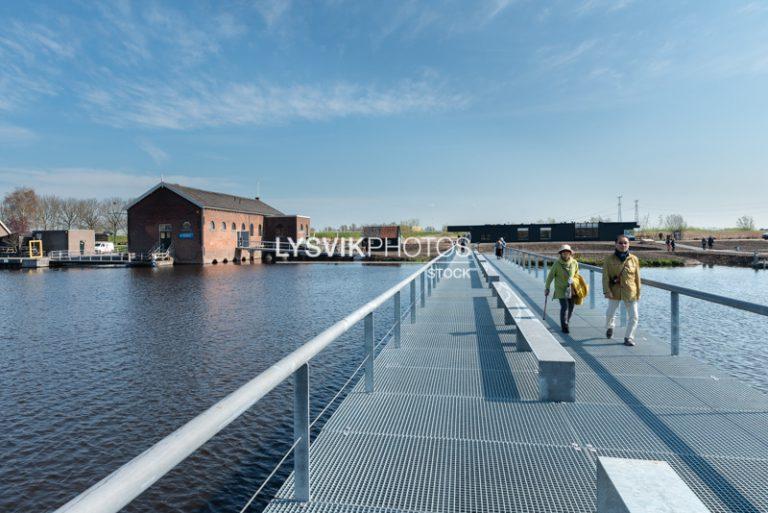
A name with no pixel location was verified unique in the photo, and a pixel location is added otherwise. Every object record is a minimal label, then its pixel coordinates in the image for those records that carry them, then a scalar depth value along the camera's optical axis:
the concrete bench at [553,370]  4.25
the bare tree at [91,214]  84.00
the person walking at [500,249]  29.92
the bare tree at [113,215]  87.69
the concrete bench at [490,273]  10.13
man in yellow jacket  6.43
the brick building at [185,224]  46.91
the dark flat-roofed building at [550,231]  63.38
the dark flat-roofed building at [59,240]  52.53
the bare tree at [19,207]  76.44
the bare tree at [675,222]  104.00
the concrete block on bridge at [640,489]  1.74
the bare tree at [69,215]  82.69
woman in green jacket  7.32
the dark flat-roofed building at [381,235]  59.91
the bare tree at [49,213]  80.65
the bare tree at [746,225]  98.38
